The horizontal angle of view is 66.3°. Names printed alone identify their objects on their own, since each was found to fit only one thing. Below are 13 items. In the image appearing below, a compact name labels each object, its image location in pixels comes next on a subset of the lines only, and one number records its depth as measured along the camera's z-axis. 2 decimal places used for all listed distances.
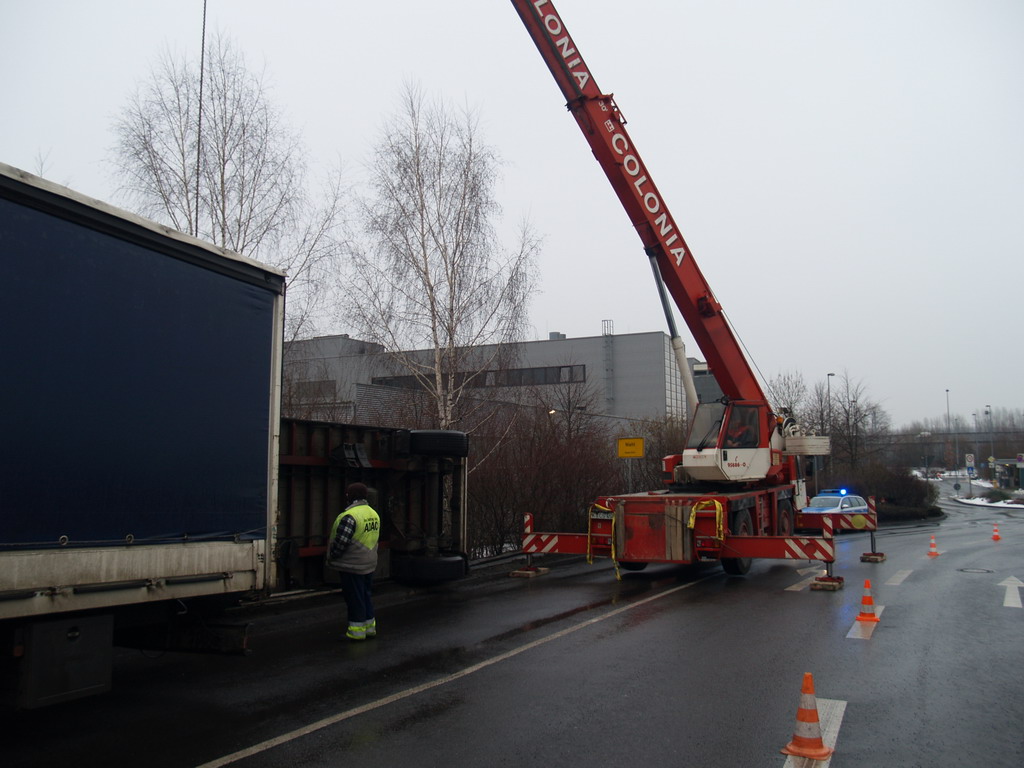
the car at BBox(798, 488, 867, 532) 24.53
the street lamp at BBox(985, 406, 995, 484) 66.83
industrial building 44.34
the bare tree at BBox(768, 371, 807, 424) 38.66
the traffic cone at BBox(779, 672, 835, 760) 4.66
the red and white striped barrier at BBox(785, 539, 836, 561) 11.48
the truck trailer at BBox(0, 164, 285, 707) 4.53
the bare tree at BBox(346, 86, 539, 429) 17.59
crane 12.14
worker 8.09
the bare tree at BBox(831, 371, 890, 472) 37.56
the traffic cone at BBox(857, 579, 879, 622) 8.95
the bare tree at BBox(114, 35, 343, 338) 16.27
